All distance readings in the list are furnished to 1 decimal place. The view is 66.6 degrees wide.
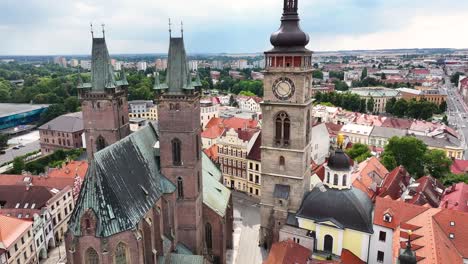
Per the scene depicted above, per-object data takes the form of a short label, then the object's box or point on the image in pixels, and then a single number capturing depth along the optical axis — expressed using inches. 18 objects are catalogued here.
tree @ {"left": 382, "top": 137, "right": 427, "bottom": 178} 2837.4
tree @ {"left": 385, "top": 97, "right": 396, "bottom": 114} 6333.7
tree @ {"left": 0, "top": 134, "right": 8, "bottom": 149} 4207.7
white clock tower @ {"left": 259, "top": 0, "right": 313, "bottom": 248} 1695.4
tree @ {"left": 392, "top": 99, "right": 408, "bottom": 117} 5969.5
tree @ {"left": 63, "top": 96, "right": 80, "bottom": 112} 5979.3
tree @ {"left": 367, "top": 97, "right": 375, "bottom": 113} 6752.0
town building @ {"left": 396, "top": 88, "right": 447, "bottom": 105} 7076.8
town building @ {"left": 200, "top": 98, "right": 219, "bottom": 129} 5103.3
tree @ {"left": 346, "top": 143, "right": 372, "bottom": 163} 3085.4
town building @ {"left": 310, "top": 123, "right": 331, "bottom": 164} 3115.7
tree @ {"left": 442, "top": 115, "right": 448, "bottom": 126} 5381.9
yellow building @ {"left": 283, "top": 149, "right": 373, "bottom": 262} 1672.0
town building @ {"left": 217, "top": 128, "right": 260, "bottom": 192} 2819.9
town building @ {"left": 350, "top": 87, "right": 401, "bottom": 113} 7071.9
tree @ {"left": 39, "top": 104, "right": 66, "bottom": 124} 5556.1
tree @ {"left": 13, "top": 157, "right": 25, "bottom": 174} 3110.2
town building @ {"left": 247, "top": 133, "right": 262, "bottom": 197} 2738.7
